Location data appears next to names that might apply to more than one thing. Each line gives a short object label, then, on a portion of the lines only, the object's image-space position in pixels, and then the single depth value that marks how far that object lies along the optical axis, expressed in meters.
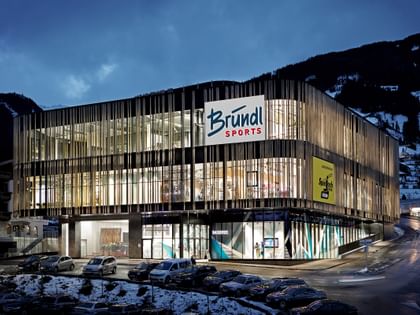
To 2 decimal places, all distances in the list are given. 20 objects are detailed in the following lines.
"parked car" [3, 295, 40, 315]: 41.16
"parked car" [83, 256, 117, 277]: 57.08
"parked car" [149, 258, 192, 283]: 51.84
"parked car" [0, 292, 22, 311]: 41.89
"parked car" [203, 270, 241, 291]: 48.69
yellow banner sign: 75.88
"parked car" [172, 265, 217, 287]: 50.91
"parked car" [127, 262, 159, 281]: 54.06
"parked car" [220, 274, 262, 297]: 45.78
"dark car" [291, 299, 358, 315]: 35.59
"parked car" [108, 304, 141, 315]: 38.16
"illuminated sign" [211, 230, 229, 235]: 76.04
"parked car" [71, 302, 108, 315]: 38.56
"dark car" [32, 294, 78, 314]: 40.72
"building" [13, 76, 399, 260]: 72.94
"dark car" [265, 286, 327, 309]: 40.59
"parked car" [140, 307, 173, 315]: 38.47
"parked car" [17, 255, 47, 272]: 62.22
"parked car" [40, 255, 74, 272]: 60.72
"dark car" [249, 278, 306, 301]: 43.84
